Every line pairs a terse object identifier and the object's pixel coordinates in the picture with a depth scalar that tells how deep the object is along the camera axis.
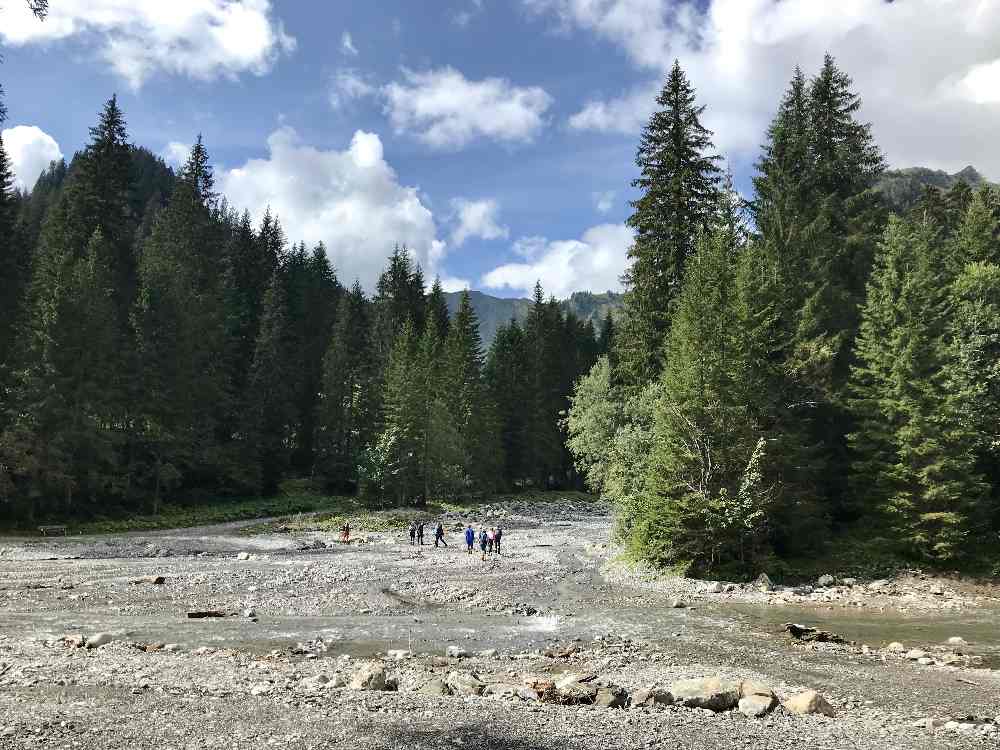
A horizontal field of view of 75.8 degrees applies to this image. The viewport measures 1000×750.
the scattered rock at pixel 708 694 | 12.38
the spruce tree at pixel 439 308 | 88.38
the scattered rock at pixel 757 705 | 12.09
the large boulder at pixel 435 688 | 12.48
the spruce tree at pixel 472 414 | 67.25
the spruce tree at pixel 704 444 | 27.94
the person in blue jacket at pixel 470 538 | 36.38
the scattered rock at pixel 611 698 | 12.19
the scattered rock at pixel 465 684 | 12.67
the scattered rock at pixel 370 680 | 12.66
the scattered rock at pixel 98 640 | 15.31
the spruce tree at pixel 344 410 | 68.38
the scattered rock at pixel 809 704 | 12.27
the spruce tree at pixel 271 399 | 64.56
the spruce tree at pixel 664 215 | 33.56
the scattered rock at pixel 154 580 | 24.89
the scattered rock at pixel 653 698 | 12.38
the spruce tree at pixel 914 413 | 28.89
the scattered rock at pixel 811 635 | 18.97
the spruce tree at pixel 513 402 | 77.56
